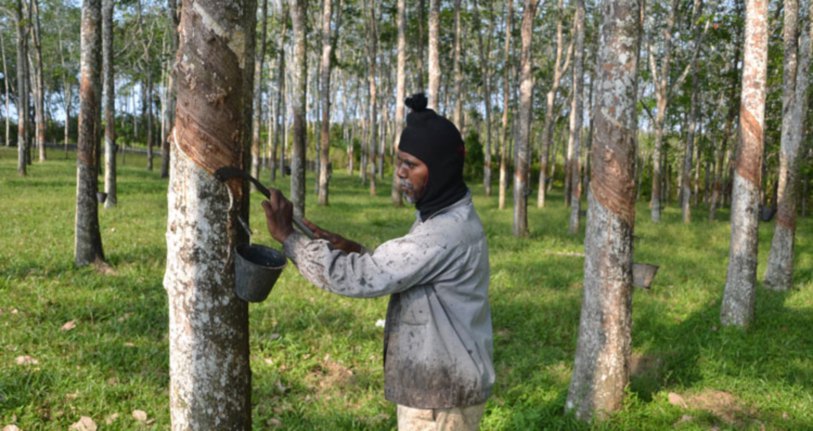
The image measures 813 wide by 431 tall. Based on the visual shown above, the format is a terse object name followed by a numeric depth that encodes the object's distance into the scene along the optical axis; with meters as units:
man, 2.05
